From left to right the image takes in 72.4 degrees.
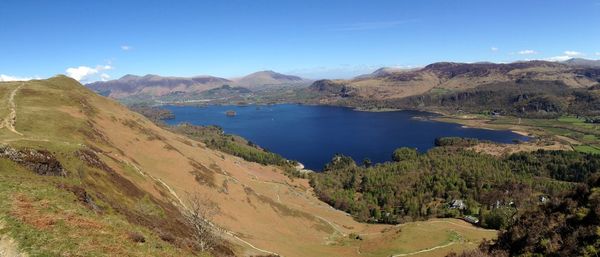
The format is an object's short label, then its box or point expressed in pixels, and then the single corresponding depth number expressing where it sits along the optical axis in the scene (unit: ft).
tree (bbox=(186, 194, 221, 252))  172.12
